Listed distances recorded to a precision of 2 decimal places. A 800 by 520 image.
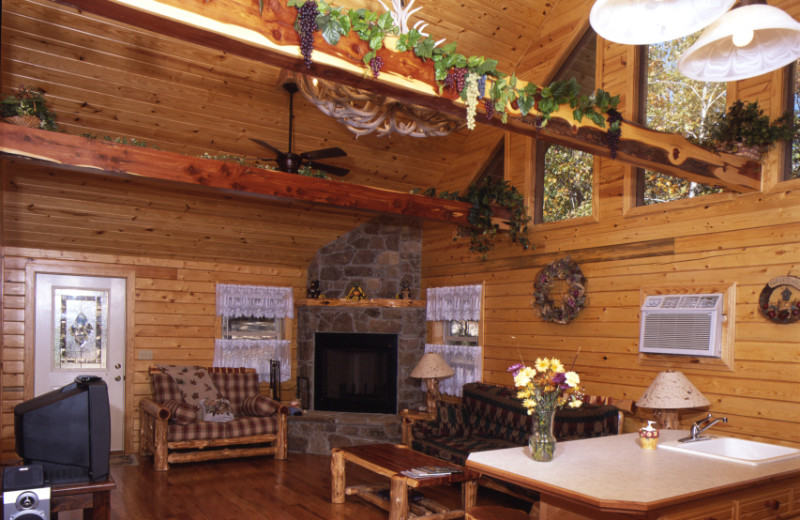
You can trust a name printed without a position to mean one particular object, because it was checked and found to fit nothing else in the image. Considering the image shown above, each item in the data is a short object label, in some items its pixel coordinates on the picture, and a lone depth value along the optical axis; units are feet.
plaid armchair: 19.99
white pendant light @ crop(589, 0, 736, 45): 6.57
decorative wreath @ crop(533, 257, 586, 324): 18.10
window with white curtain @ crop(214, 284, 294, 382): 24.29
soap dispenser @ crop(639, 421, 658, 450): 10.25
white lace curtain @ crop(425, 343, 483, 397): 21.97
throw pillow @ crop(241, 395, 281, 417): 21.99
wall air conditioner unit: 14.71
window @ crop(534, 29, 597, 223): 19.16
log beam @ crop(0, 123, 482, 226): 14.37
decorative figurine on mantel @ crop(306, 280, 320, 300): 25.44
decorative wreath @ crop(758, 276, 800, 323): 13.16
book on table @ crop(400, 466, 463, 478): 14.06
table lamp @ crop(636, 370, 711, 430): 13.97
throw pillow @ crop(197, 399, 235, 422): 21.07
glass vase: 9.27
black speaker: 6.79
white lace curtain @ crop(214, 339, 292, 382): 24.22
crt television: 9.00
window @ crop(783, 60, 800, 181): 13.93
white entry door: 21.34
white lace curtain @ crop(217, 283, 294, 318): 24.25
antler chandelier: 13.57
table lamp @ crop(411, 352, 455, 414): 21.07
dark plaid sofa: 15.65
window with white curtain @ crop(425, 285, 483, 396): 22.18
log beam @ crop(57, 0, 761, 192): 7.38
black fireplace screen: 24.57
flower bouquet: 9.29
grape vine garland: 8.47
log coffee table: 13.94
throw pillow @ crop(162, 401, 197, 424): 20.42
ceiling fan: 17.25
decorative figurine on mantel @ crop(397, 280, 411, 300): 24.76
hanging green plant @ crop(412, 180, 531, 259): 20.30
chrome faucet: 10.71
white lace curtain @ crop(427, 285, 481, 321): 22.29
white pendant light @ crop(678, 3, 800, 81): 7.04
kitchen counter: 7.44
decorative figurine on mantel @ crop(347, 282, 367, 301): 24.97
